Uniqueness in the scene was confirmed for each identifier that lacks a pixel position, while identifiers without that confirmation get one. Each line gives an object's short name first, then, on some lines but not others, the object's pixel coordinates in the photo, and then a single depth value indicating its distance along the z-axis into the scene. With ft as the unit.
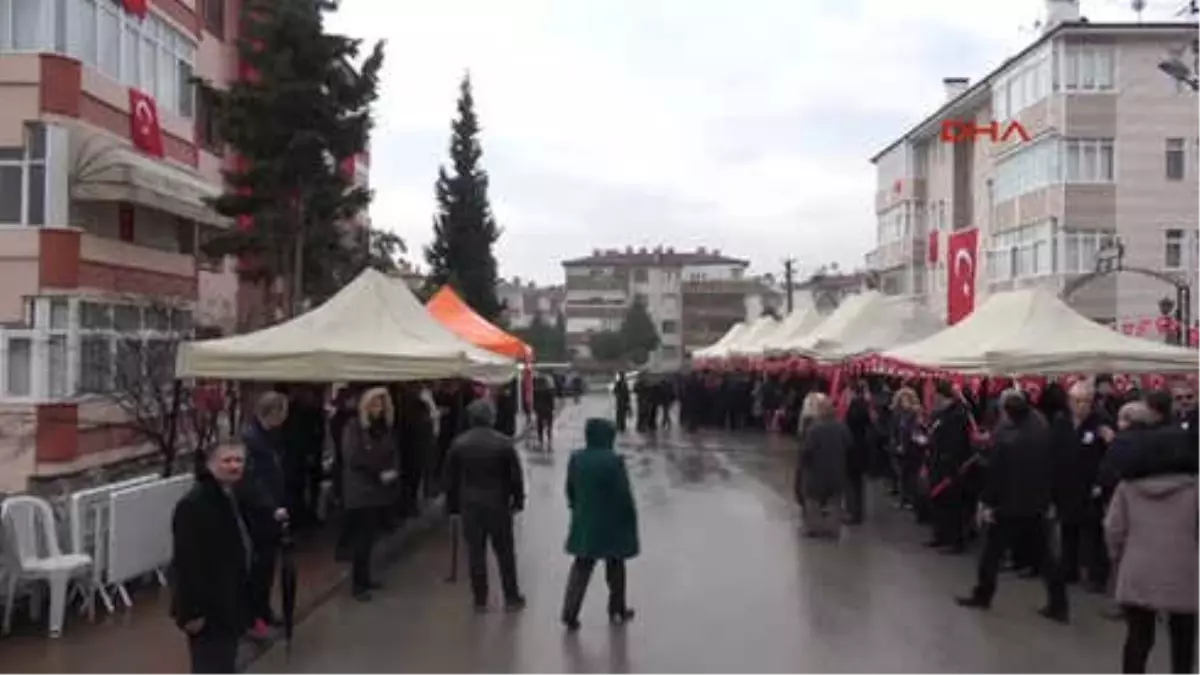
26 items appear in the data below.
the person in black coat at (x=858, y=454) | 64.18
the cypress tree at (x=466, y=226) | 220.64
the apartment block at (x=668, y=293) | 513.04
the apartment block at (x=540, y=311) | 592.19
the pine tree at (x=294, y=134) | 79.10
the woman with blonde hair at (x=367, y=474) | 44.55
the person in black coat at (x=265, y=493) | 31.07
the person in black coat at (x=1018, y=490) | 40.52
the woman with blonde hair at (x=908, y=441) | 64.69
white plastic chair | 36.70
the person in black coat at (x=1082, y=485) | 43.98
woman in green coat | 38.22
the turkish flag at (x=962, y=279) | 104.73
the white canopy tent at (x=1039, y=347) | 57.62
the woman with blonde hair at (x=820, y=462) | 56.65
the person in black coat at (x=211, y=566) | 23.35
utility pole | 296.55
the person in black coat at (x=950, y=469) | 53.62
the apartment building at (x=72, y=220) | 80.43
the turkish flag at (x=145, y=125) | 91.15
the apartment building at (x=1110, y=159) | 154.10
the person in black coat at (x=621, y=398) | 147.74
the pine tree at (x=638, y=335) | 418.51
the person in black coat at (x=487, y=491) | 41.32
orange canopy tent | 86.84
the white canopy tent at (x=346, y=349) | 52.01
